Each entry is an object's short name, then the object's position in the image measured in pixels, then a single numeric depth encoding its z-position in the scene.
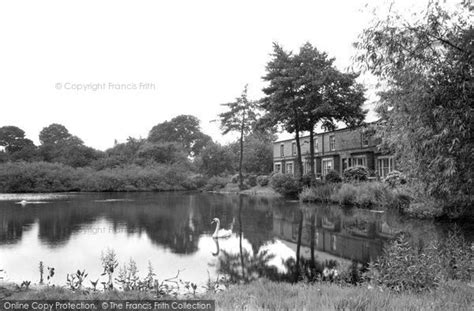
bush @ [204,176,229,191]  53.59
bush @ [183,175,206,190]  57.75
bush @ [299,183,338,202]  28.28
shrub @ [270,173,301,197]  33.88
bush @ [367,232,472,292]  6.40
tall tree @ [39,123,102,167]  60.85
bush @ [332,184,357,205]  25.47
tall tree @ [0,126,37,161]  61.06
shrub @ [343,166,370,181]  32.22
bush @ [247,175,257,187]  48.88
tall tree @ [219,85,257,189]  48.97
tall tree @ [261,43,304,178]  32.22
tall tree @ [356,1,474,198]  7.33
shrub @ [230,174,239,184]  52.47
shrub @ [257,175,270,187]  44.78
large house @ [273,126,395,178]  35.84
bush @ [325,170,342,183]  33.64
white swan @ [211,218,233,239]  13.81
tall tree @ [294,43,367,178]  31.12
